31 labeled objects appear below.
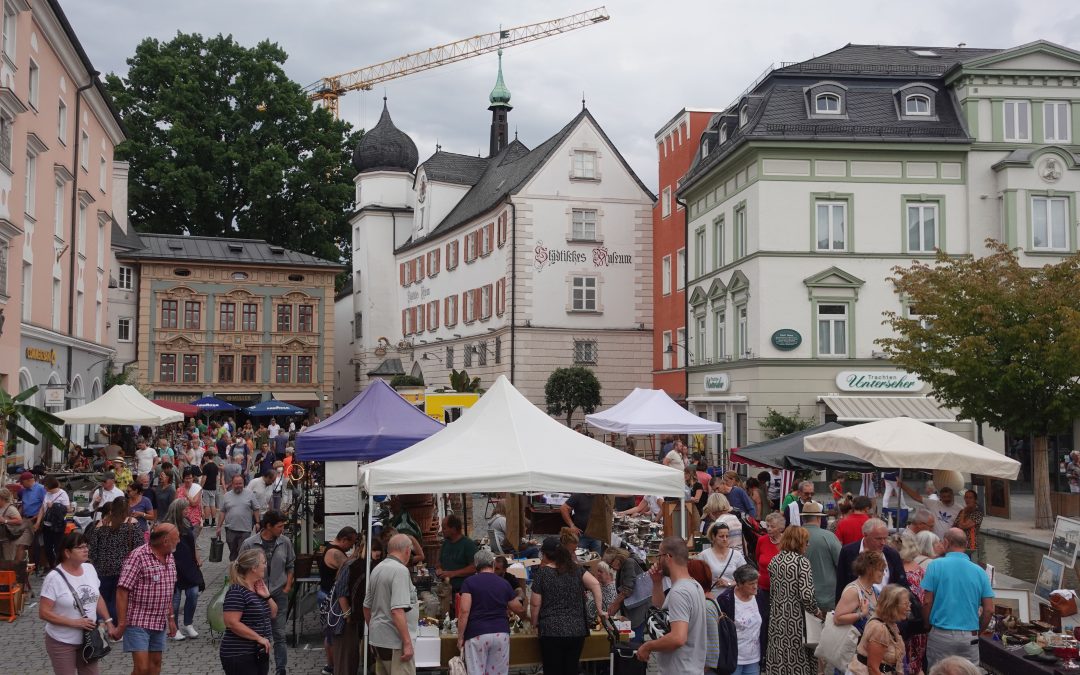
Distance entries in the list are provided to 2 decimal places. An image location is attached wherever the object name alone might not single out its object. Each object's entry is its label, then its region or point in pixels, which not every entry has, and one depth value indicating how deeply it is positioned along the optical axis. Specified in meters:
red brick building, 38.25
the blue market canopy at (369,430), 14.67
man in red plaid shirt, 8.39
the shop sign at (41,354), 25.97
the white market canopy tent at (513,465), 9.72
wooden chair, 12.98
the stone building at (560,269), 45.19
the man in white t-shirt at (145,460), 23.67
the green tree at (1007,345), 21.02
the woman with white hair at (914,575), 8.77
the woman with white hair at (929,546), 10.20
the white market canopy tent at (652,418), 22.66
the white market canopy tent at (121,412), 23.36
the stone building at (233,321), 53.31
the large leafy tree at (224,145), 53.91
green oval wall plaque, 30.39
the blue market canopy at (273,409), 41.78
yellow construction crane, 100.50
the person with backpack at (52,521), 14.69
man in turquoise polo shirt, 8.42
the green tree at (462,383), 41.03
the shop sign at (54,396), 23.52
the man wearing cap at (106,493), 14.74
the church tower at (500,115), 66.31
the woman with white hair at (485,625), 8.32
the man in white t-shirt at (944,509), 13.70
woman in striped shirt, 7.82
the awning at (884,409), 29.53
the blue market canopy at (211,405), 44.00
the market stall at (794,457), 16.39
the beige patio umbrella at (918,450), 12.78
